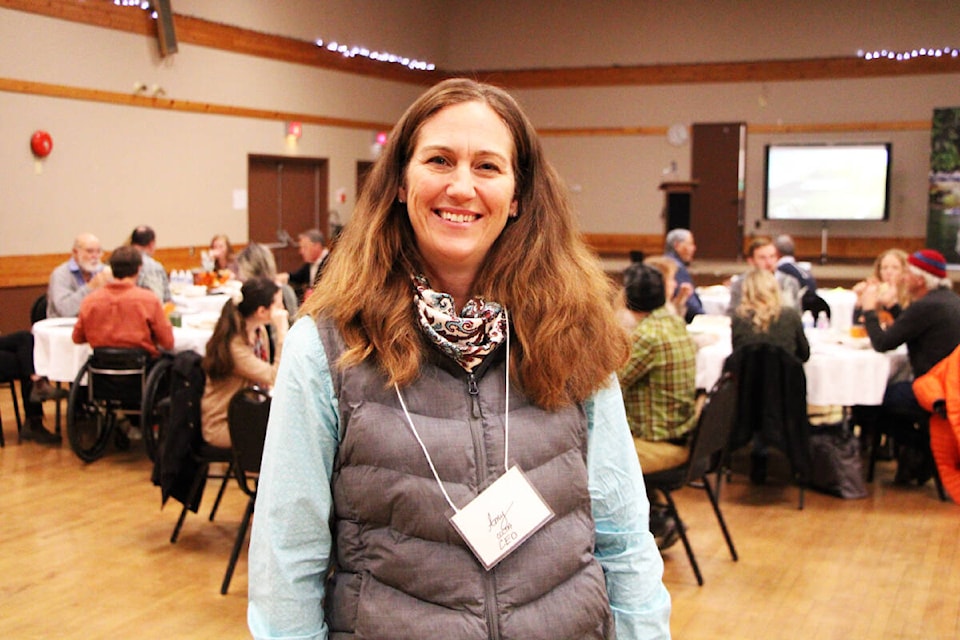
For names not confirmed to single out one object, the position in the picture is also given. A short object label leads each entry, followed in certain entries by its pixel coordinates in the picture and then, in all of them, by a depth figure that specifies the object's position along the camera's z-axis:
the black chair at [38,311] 7.57
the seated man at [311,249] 8.74
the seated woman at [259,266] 7.12
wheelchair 5.69
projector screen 15.16
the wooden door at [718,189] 15.91
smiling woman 1.37
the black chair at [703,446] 4.38
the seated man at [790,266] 8.38
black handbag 5.77
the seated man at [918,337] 5.56
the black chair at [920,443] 5.79
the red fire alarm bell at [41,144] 9.63
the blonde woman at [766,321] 5.52
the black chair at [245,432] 4.13
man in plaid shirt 4.53
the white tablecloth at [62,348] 6.39
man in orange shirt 6.09
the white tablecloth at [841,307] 7.92
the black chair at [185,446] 4.70
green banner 14.49
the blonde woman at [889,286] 6.18
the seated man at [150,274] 7.66
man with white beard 7.31
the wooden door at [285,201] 13.06
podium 15.37
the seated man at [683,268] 7.24
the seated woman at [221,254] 9.85
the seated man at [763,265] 6.32
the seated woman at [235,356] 4.72
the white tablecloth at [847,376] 5.76
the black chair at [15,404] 7.05
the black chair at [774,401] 5.41
